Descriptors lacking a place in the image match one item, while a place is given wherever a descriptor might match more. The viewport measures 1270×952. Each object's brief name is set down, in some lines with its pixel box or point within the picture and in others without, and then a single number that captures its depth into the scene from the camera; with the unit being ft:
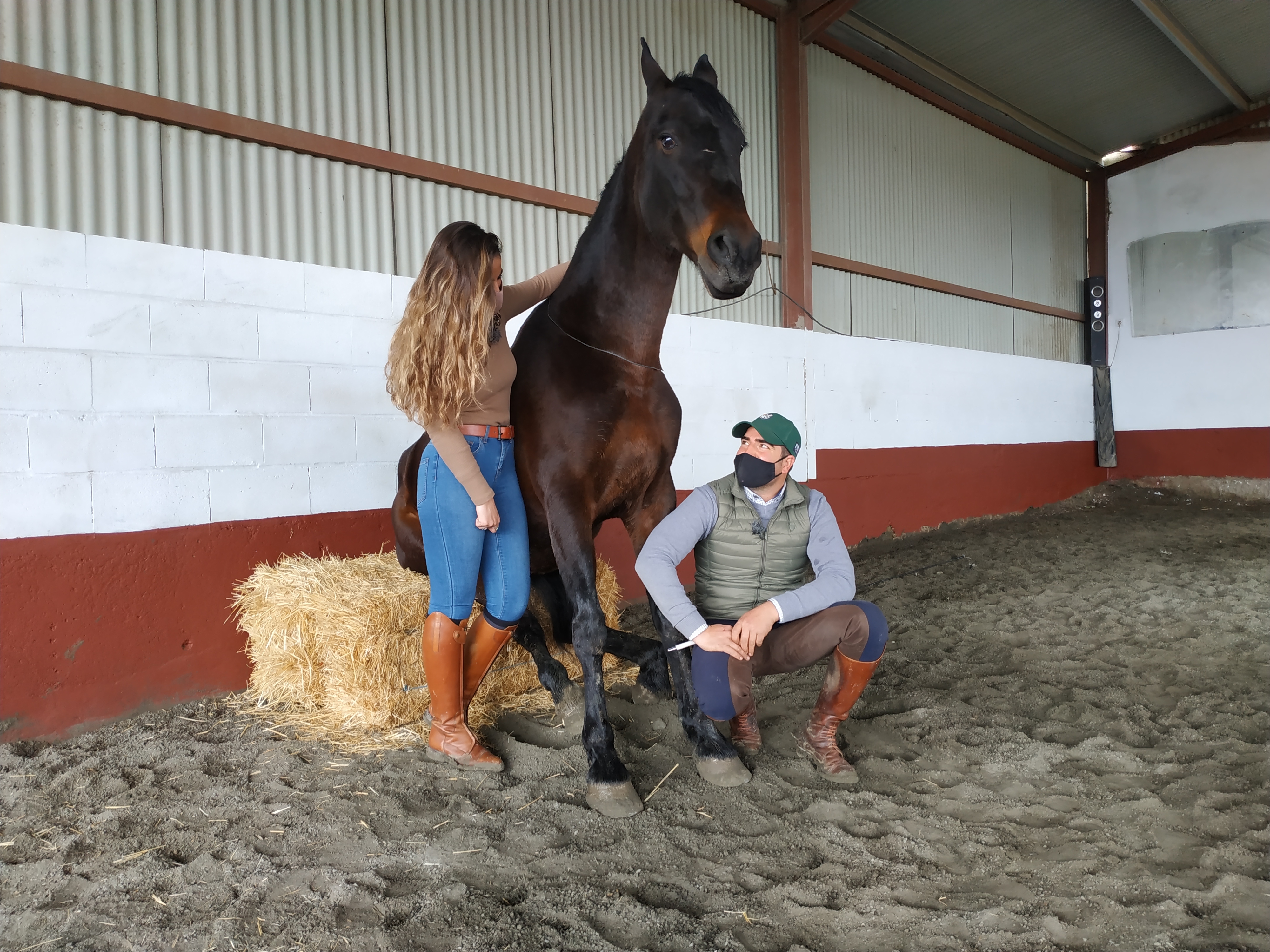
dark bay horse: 6.70
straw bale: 8.45
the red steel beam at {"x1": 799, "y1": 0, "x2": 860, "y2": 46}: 17.80
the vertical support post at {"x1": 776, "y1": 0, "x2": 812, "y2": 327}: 18.52
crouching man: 6.96
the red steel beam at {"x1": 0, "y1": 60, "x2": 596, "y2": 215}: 8.81
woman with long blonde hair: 6.32
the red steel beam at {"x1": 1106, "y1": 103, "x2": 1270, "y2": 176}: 27.99
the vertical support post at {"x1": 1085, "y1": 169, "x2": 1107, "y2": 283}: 31.78
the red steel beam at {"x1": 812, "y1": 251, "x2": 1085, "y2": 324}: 20.17
